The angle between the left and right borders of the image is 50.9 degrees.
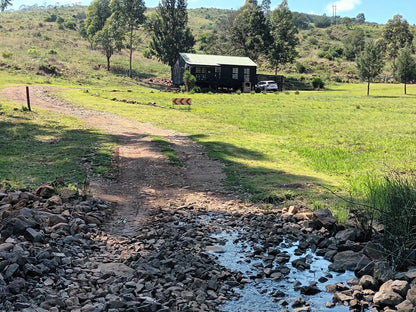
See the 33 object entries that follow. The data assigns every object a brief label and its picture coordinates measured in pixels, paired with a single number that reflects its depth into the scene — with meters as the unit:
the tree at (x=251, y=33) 77.38
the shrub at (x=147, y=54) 87.50
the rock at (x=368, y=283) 6.54
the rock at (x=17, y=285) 5.70
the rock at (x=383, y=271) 6.58
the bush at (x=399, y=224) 6.91
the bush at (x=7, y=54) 62.49
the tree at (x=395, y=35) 82.50
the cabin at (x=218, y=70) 60.53
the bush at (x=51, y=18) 118.10
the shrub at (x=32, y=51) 68.38
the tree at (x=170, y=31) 66.62
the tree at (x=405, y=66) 57.78
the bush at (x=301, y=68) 87.88
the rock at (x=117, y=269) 6.72
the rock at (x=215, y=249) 7.94
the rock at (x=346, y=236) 8.16
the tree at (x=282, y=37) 76.00
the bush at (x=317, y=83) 69.62
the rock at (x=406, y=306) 5.64
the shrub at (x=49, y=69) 58.94
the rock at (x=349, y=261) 7.20
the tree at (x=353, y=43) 103.32
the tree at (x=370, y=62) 57.06
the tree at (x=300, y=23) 173.38
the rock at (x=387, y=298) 5.94
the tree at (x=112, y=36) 66.69
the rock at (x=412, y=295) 5.74
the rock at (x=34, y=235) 7.33
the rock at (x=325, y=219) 8.73
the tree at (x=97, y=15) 82.81
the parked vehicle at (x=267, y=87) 63.53
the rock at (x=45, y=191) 9.62
